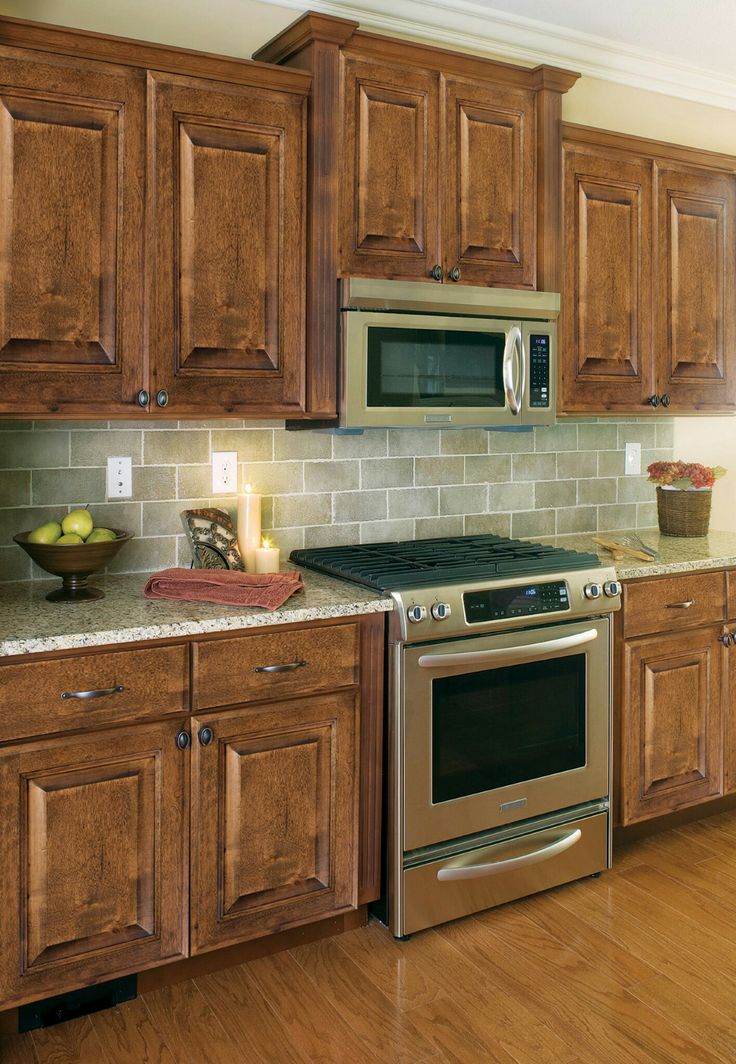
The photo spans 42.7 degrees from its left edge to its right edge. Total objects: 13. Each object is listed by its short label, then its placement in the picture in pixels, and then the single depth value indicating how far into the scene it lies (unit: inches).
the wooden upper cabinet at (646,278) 123.2
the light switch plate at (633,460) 148.3
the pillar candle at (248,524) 110.0
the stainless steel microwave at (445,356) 104.2
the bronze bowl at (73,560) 91.1
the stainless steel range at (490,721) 98.3
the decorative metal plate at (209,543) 106.1
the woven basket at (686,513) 138.2
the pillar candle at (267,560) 106.3
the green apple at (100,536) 95.6
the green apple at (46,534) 93.1
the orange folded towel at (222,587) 92.9
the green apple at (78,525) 95.3
